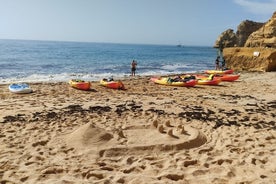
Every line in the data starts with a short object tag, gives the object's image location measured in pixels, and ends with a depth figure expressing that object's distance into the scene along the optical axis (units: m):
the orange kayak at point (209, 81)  12.49
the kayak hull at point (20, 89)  9.80
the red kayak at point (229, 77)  13.71
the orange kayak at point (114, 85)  11.25
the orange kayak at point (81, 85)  11.00
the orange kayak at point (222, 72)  16.41
